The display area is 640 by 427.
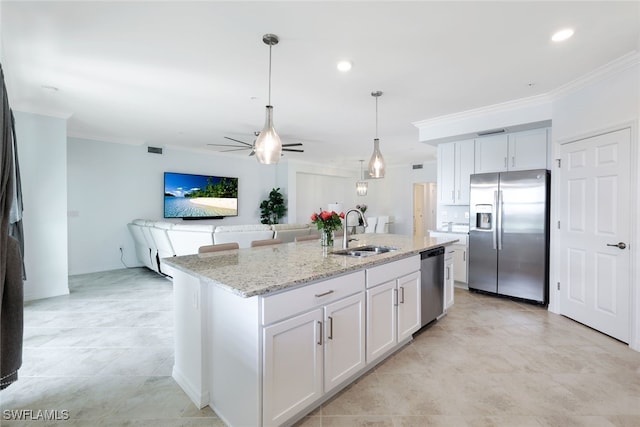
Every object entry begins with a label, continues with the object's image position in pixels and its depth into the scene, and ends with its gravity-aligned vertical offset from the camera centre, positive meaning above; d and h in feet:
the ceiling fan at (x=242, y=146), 18.16 +4.32
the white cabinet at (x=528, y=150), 12.84 +2.75
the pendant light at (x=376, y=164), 10.85 +1.71
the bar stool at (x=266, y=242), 10.16 -1.15
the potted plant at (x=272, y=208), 26.20 +0.18
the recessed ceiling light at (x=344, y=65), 8.97 +4.49
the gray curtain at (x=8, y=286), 4.86 -1.30
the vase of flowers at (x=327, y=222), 8.97 -0.36
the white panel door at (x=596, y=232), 9.11 -0.71
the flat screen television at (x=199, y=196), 21.31 +1.07
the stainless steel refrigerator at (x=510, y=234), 12.14 -1.01
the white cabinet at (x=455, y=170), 15.19 +2.14
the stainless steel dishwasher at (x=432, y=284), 9.37 -2.45
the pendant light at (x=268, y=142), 7.85 +1.84
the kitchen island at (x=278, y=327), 4.96 -2.33
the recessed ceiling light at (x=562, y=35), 7.47 +4.57
